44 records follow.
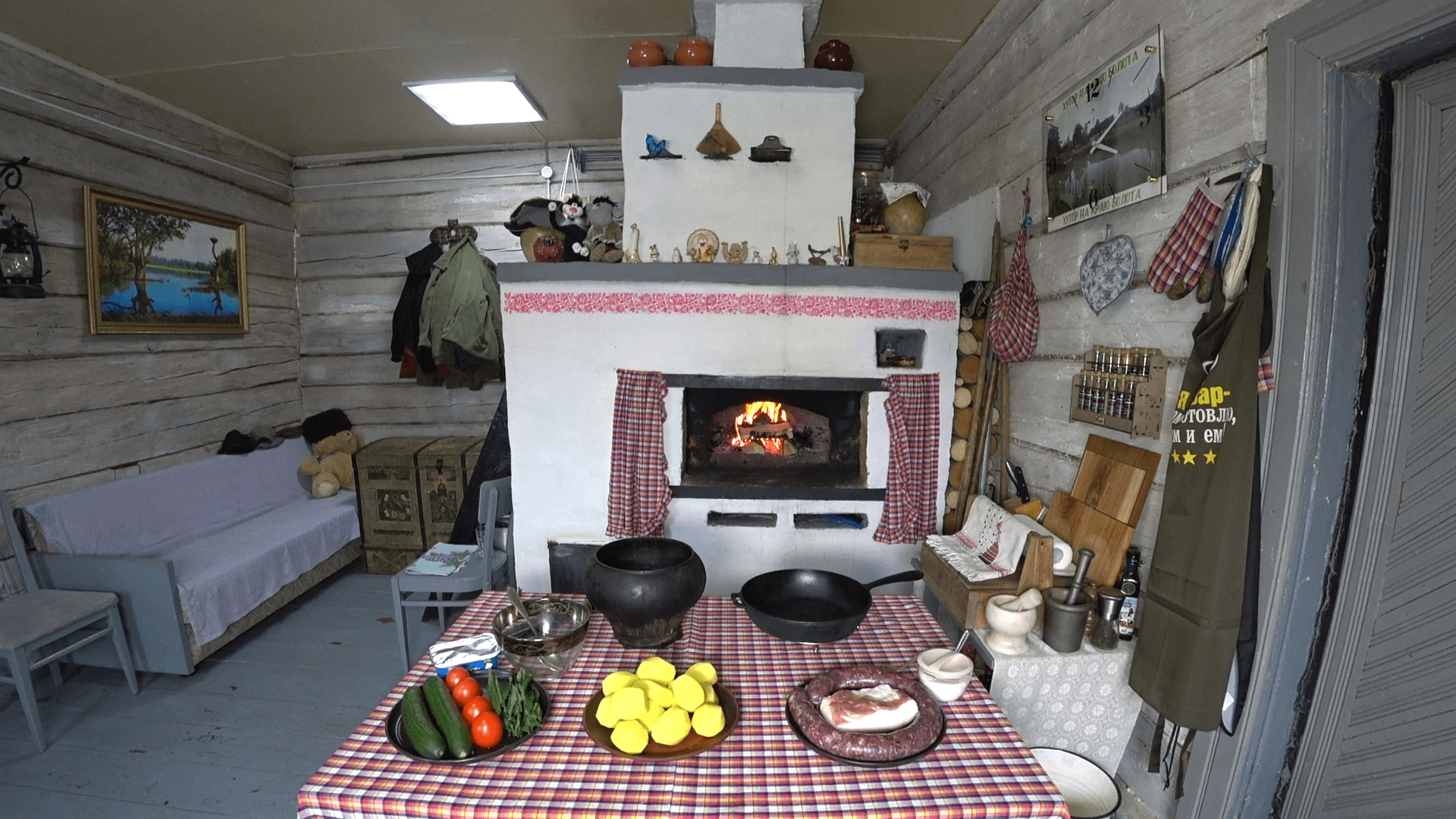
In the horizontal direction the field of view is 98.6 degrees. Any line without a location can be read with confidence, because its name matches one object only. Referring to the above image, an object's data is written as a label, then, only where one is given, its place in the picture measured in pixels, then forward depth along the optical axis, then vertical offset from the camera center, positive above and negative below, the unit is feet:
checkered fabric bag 7.93 +0.67
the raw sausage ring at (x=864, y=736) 4.08 -2.44
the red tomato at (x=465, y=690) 4.47 -2.30
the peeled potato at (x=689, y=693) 4.33 -2.24
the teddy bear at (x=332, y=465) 14.38 -2.17
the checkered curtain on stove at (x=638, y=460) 9.38 -1.36
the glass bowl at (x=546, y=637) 5.10 -2.26
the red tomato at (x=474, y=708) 4.26 -2.31
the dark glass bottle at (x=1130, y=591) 5.81 -2.08
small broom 9.29 +3.37
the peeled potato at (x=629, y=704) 4.17 -2.23
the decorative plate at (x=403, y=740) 4.05 -2.47
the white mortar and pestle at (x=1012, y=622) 5.85 -2.39
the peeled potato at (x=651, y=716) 4.18 -2.33
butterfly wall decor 9.36 +3.30
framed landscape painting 11.03 +2.06
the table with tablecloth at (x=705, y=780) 3.71 -2.56
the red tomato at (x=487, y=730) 4.15 -2.39
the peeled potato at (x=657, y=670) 4.58 -2.21
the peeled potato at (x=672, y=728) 4.11 -2.36
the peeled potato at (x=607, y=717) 4.23 -2.34
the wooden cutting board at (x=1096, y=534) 5.98 -1.70
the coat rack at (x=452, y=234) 15.07 +3.32
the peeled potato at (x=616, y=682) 4.37 -2.20
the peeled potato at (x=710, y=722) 4.21 -2.37
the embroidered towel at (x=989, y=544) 6.76 -2.07
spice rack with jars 5.67 -0.22
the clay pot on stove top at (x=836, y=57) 9.75 +4.86
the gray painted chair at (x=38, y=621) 8.02 -3.35
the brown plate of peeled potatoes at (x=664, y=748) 4.06 -2.48
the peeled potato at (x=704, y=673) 4.68 -2.28
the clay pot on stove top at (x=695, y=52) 9.54 +4.84
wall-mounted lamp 9.20 +1.69
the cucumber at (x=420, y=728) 4.06 -2.36
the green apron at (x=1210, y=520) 4.60 -1.18
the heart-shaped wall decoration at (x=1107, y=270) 6.00 +0.96
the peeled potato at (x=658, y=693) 4.33 -2.25
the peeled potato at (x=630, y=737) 4.03 -2.37
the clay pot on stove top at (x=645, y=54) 9.70 +4.90
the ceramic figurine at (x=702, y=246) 9.41 +1.88
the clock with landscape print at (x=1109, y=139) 5.66 +2.30
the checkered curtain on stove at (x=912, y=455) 9.32 -1.29
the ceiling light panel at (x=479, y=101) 11.68 +5.36
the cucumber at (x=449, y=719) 4.07 -2.33
